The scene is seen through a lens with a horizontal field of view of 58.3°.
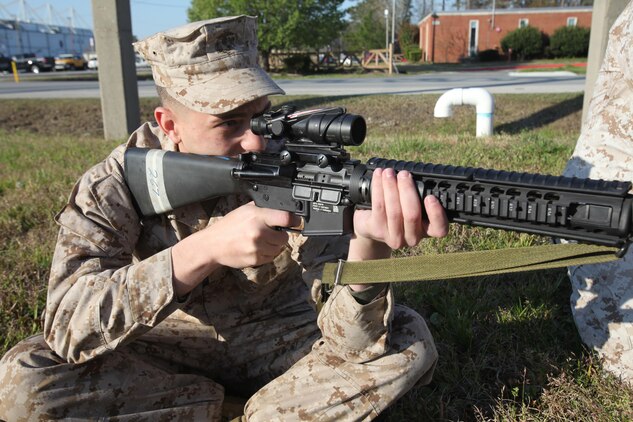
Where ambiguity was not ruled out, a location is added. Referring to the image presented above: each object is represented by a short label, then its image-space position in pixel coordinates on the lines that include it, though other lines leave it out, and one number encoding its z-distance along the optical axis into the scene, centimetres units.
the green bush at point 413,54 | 5062
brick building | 5003
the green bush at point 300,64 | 3503
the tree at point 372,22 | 5691
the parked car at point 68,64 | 5244
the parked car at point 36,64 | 5069
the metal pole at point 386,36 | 5336
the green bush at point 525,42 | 4384
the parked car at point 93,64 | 5538
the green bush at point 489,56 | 4575
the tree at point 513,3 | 6912
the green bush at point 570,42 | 4169
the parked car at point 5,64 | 5075
